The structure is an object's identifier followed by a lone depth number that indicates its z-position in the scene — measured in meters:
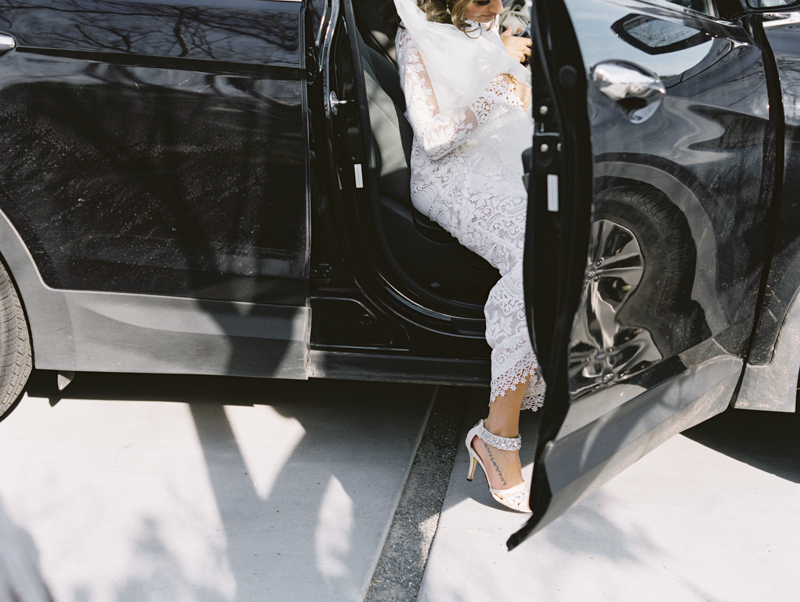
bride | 1.80
